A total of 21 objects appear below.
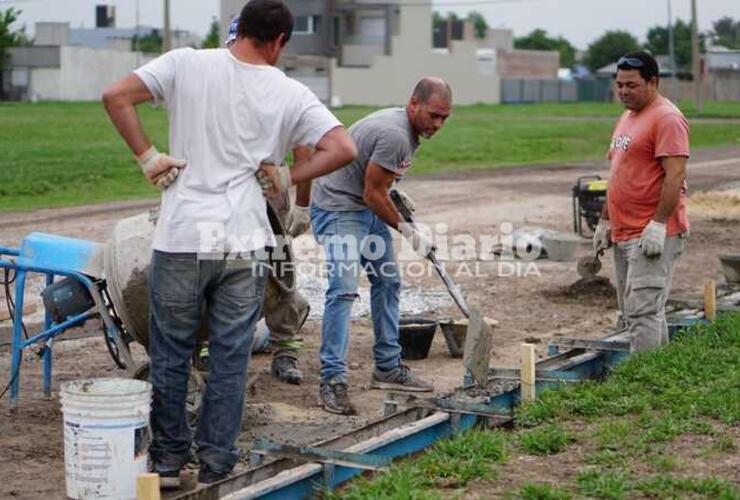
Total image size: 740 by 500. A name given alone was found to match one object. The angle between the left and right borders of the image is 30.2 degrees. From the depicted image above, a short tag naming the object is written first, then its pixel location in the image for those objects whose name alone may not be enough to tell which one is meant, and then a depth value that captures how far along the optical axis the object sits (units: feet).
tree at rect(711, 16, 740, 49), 467.89
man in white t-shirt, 18.33
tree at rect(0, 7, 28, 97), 247.09
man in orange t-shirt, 26.05
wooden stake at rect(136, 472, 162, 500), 16.20
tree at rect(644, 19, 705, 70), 367.45
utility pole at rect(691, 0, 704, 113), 187.62
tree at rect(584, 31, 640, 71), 397.80
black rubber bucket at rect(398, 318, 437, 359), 31.01
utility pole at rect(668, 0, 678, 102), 233.51
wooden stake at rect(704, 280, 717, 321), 32.35
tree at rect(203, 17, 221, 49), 306.92
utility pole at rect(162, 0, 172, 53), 154.10
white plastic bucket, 18.01
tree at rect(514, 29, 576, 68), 476.54
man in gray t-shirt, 25.98
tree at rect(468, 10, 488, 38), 525.02
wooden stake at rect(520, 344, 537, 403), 24.41
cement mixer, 22.93
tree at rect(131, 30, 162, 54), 341.90
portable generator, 50.16
